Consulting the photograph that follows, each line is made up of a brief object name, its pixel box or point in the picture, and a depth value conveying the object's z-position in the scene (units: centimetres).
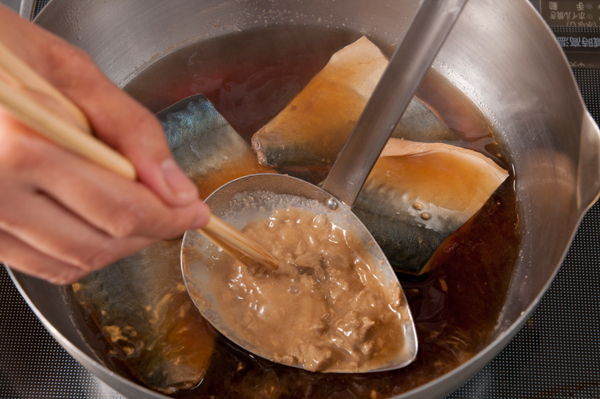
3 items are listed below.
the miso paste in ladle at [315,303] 42
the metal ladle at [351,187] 41
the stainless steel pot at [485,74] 42
